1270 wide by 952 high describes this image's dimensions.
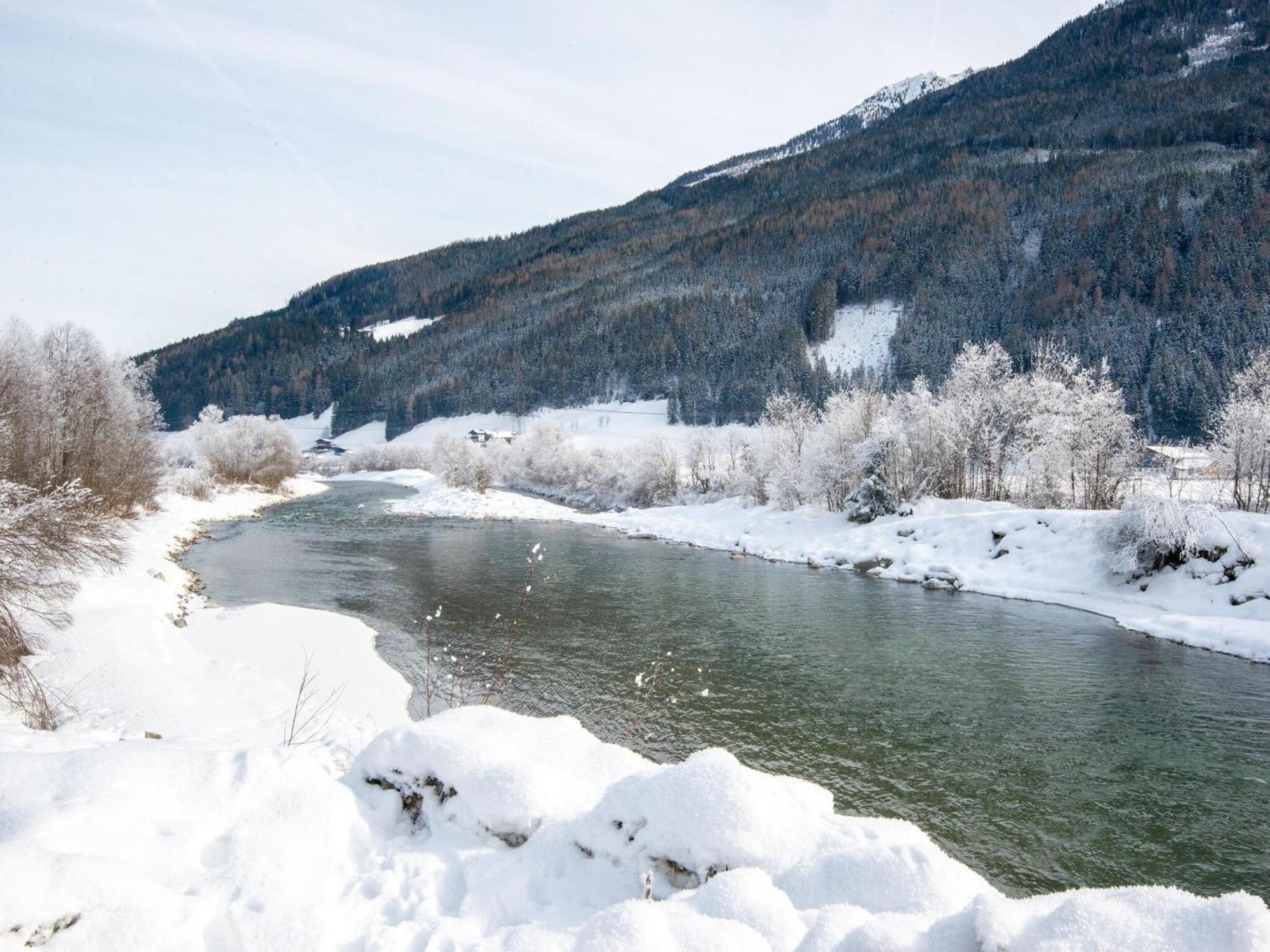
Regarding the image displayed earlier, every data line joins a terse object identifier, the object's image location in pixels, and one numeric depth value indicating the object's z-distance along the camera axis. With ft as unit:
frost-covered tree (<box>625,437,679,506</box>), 198.70
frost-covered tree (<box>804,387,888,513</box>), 140.15
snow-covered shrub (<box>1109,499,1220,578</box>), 73.05
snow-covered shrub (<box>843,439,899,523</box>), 127.95
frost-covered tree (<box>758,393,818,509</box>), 152.87
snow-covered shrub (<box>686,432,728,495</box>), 194.80
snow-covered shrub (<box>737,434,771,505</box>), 165.07
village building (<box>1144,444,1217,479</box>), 100.99
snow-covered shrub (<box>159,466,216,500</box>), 165.58
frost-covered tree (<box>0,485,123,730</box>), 32.28
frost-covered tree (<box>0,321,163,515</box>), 78.02
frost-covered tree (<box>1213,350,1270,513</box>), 90.12
